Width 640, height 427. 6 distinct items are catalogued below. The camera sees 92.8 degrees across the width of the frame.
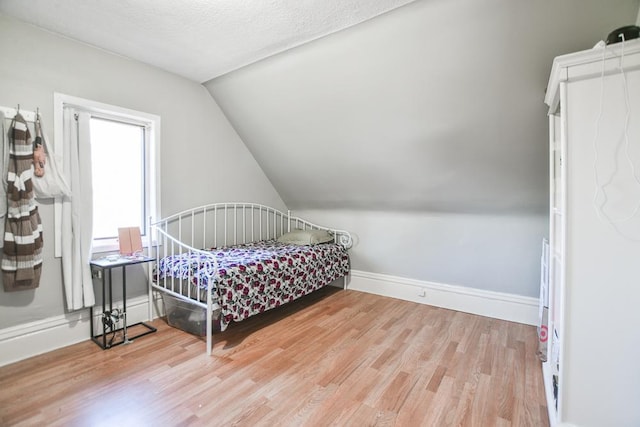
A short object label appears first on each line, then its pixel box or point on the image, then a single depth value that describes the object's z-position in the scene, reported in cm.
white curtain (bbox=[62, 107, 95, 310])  219
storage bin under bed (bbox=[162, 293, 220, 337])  236
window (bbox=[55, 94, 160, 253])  246
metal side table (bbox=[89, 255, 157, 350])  223
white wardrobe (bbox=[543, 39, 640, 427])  124
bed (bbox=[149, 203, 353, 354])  223
